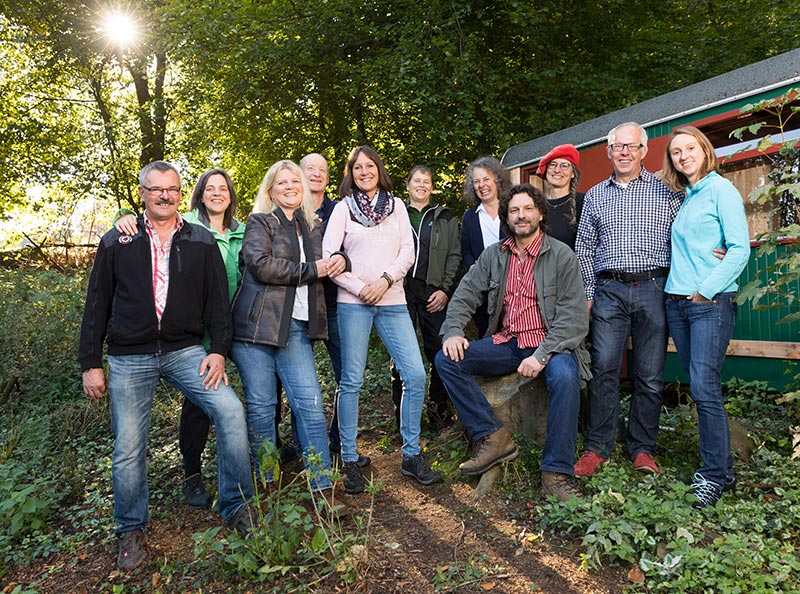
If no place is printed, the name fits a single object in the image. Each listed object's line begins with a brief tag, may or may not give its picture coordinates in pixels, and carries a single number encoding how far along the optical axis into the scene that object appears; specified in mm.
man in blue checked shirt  3689
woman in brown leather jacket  3482
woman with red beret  4336
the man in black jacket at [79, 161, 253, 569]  3197
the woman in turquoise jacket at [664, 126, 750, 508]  3355
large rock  4074
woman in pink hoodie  3760
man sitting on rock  3473
